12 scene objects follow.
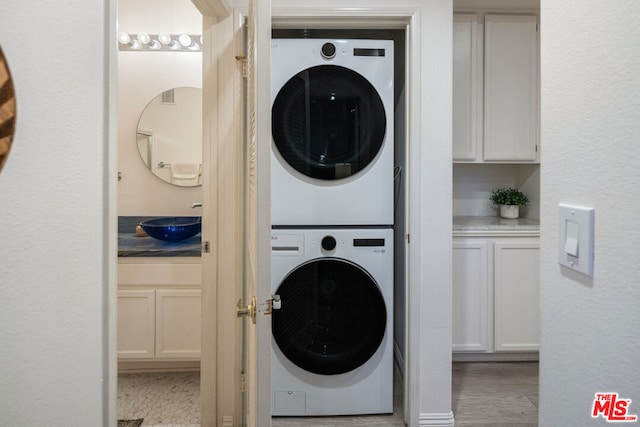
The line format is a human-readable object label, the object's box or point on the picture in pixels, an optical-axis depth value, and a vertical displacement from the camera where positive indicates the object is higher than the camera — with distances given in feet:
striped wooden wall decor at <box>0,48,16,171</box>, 1.74 +0.48
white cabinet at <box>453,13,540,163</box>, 8.07 +2.82
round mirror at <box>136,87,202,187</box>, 8.18 +1.73
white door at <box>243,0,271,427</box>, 2.91 -0.04
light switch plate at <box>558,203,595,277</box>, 1.77 -0.15
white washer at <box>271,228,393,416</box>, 5.98 -1.96
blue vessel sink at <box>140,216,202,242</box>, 7.38 -0.46
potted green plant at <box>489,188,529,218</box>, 8.73 +0.21
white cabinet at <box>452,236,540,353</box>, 7.57 -1.79
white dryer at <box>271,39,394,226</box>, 5.89 +1.30
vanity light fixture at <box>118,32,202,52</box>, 7.86 +3.73
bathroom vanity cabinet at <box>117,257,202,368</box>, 6.93 -2.06
